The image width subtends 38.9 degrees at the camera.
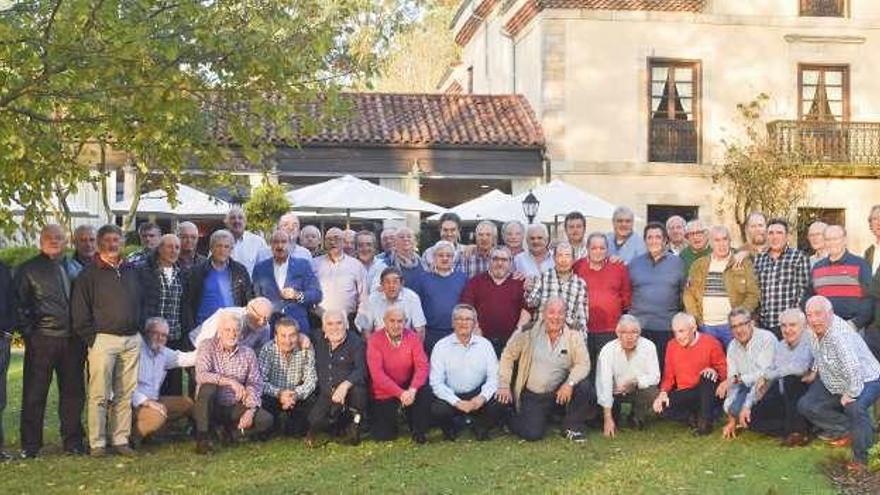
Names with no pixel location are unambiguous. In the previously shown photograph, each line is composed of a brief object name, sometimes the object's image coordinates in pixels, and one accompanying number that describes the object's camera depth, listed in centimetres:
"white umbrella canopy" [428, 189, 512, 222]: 1709
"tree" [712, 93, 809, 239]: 2409
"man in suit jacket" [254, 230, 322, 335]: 1038
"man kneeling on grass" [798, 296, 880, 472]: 884
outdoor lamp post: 1631
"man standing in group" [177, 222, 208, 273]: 1035
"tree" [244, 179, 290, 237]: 2178
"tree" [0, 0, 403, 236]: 737
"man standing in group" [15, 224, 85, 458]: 919
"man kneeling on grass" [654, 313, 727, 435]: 1028
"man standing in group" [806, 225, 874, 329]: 984
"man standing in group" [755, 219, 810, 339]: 1023
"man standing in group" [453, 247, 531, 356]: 1055
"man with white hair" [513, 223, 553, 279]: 1087
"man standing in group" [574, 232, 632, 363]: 1055
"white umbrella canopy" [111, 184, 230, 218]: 1758
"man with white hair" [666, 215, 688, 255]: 1137
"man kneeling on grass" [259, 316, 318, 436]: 1003
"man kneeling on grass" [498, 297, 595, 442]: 1025
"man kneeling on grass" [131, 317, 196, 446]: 963
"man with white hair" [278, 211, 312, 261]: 1071
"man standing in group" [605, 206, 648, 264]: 1101
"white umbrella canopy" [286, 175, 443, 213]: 1605
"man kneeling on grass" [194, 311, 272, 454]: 960
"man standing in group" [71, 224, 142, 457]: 922
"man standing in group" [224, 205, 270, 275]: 1105
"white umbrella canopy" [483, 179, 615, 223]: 1667
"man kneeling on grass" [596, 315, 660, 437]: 1029
